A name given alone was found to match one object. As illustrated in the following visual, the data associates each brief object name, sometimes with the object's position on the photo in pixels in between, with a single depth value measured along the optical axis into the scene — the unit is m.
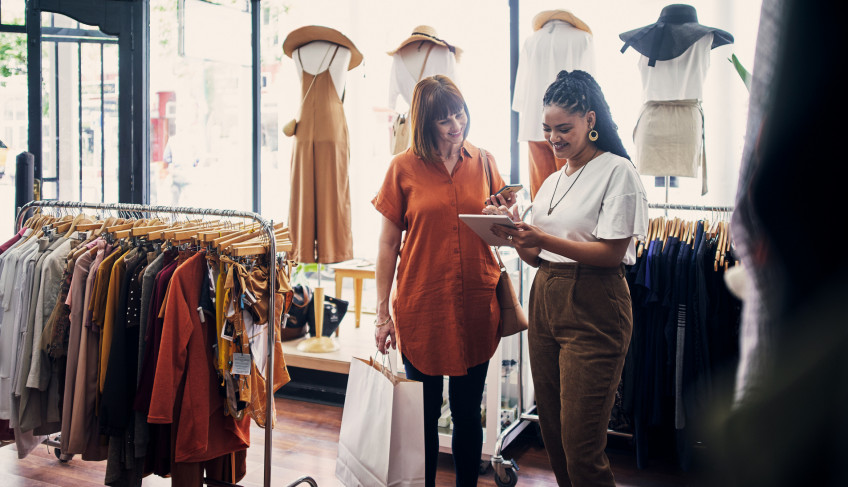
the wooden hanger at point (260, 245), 2.07
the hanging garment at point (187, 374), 2.01
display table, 4.16
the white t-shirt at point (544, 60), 2.96
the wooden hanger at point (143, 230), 2.29
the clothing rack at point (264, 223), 2.12
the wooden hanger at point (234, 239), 2.11
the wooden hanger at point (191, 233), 2.19
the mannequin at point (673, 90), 2.85
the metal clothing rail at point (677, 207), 2.80
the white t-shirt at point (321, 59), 3.49
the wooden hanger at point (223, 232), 2.13
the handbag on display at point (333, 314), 4.00
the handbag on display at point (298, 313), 4.01
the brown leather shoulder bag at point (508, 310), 2.07
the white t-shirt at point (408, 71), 3.28
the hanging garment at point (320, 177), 3.51
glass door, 3.69
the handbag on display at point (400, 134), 3.28
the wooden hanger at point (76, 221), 2.52
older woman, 2.01
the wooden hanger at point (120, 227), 2.38
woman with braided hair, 1.72
